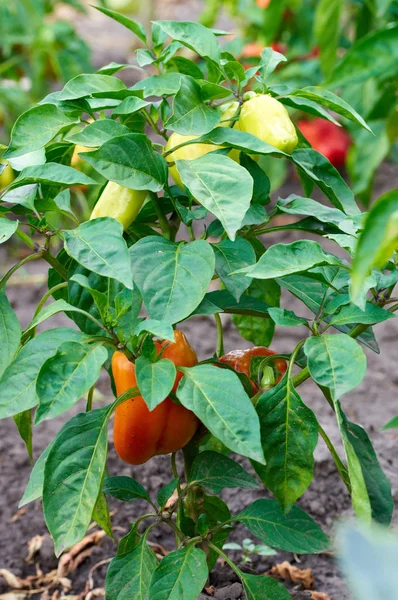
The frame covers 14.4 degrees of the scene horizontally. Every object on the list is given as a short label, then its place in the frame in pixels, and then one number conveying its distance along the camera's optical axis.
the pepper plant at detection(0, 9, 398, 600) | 1.09
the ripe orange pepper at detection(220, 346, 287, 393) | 1.24
